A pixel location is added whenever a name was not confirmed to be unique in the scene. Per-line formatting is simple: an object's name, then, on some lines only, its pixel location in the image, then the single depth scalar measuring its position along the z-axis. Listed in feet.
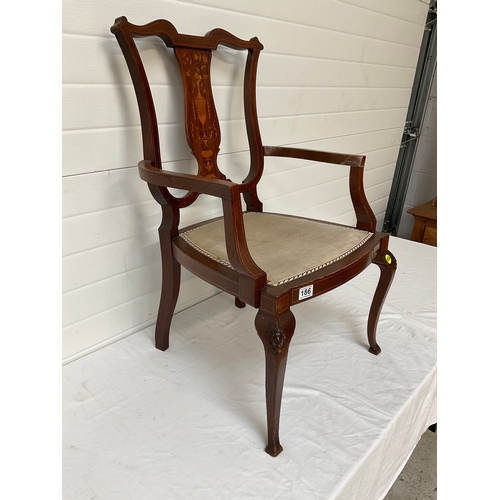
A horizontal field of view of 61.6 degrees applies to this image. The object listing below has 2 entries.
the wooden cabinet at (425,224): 8.57
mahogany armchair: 3.16
